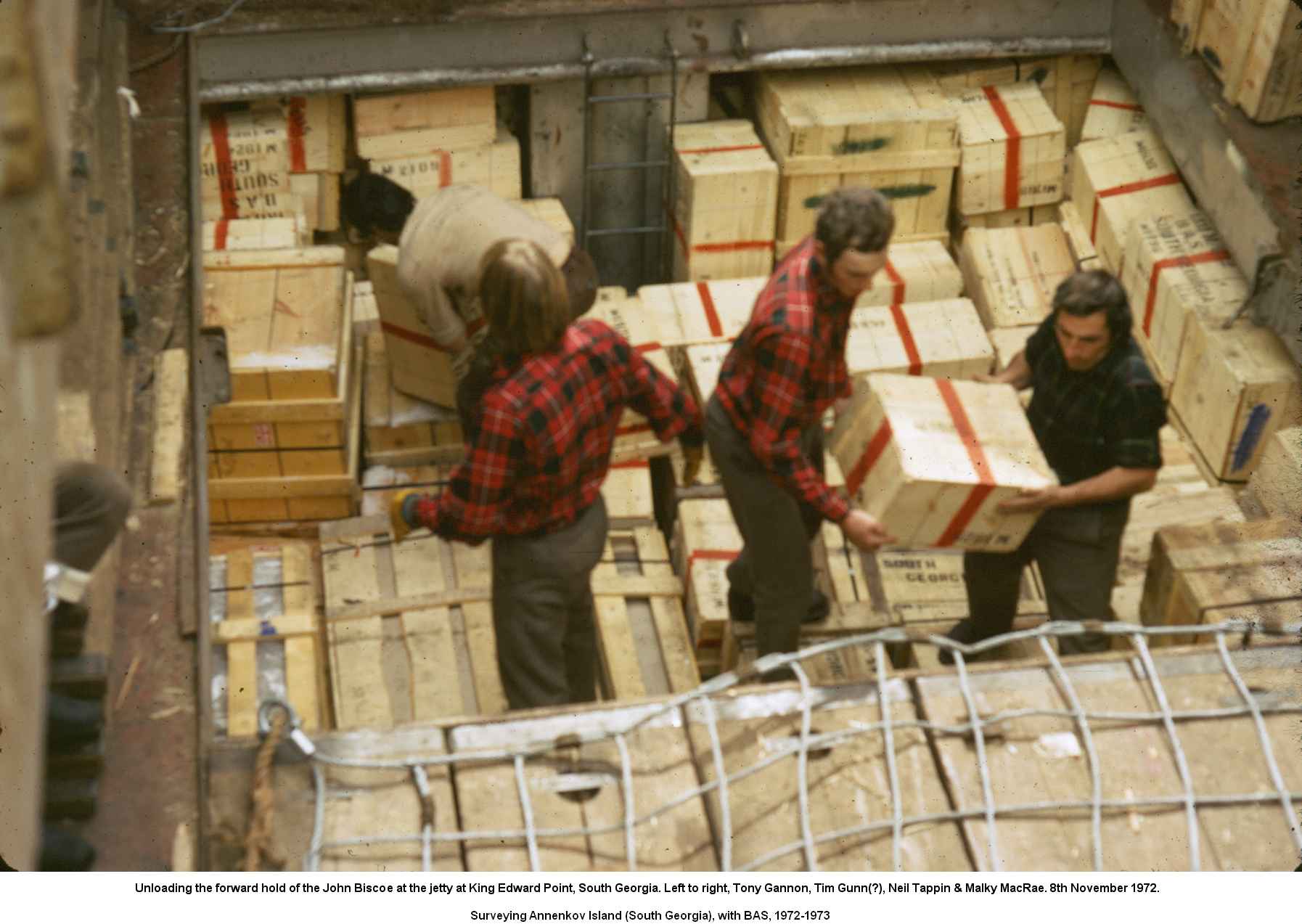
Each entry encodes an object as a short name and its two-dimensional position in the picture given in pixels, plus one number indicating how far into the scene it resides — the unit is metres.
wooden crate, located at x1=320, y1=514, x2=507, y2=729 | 6.27
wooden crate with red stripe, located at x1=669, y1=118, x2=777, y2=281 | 8.07
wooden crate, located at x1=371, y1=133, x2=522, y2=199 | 8.24
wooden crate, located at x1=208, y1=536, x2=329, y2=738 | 5.83
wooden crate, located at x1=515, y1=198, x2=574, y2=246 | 8.02
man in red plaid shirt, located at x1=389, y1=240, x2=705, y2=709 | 4.48
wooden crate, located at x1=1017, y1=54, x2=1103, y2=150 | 8.85
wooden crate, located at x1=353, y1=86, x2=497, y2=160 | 8.11
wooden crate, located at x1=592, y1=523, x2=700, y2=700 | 6.43
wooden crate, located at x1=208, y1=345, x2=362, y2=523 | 6.84
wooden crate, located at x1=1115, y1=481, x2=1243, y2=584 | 6.61
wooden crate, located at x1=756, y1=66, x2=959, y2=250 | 8.20
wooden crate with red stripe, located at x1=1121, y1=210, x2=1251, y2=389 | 7.67
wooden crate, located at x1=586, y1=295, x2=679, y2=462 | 7.16
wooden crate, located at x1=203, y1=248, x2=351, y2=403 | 6.57
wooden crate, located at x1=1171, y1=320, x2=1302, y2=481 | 7.27
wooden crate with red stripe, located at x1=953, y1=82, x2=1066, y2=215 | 8.48
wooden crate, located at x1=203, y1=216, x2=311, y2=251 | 7.51
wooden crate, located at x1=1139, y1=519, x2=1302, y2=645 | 5.14
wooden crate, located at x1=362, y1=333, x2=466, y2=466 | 7.23
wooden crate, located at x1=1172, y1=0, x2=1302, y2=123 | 7.32
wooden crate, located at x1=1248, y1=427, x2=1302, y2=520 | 6.04
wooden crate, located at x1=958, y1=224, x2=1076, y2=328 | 8.13
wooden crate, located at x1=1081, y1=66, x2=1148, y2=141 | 8.73
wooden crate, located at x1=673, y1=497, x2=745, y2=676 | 6.46
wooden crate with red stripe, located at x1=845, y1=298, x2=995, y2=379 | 7.54
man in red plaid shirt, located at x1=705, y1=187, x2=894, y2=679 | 4.75
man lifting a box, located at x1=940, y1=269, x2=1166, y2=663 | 4.98
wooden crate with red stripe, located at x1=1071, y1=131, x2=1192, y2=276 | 8.26
